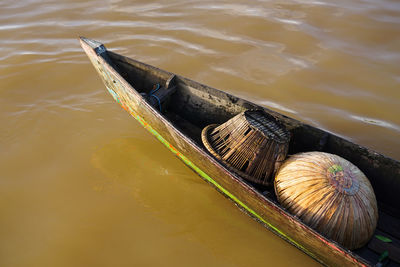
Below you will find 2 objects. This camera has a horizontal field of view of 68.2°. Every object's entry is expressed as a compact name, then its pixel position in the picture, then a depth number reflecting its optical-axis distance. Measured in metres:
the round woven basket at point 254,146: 3.08
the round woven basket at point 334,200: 2.56
